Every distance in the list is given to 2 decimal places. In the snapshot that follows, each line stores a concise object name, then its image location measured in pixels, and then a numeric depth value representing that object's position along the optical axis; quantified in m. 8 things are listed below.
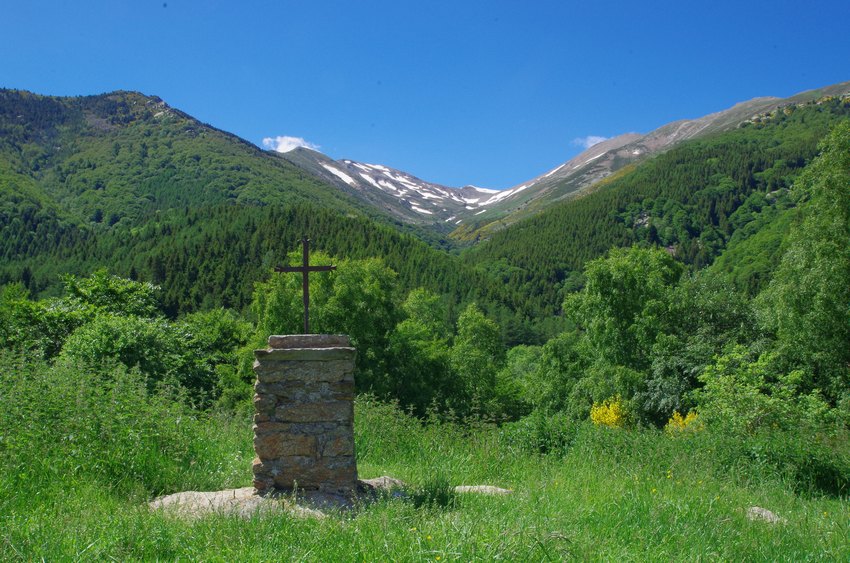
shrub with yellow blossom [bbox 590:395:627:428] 23.52
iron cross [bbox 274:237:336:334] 7.18
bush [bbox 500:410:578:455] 9.73
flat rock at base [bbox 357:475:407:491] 6.47
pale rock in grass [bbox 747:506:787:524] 5.77
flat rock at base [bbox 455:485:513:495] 6.58
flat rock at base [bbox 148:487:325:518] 5.21
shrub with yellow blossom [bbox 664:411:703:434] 11.99
